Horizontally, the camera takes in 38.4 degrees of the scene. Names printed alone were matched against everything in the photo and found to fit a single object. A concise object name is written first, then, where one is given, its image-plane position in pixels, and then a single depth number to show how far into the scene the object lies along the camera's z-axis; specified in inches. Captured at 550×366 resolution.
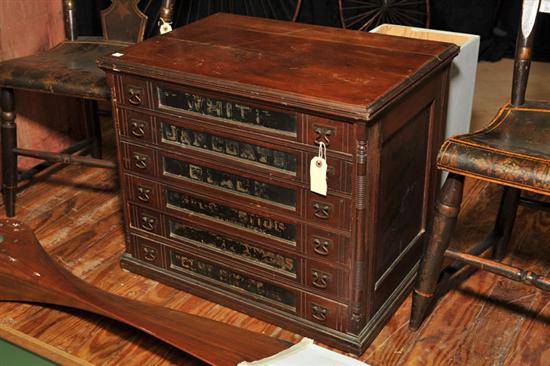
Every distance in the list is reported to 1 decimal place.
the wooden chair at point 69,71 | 101.3
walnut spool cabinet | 75.5
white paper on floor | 60.5
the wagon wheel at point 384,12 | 165.6
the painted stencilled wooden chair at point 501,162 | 72.5
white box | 97.8
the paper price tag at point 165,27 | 105.9
